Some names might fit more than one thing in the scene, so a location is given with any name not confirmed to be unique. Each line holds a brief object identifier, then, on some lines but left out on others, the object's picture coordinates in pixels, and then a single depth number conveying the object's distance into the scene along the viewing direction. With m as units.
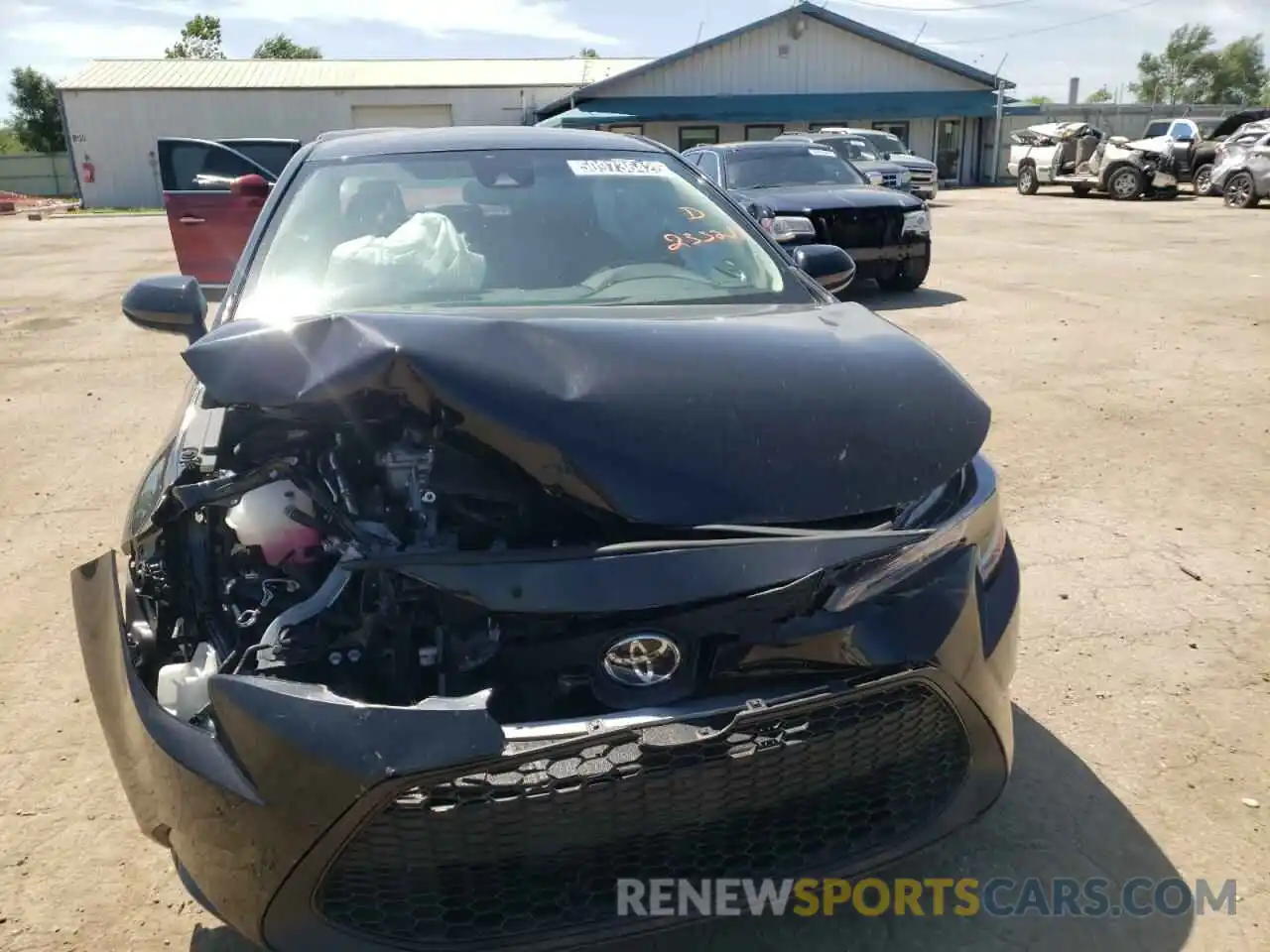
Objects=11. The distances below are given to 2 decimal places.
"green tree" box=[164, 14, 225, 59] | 69.44
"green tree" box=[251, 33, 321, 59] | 79.69
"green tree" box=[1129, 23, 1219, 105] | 84.41
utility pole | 36.38
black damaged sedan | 1.70
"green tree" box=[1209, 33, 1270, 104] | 82.50
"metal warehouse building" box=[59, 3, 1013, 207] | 34.75
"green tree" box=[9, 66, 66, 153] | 57.94
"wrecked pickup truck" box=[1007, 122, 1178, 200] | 23.06
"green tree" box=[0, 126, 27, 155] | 62.74
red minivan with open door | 8.62
